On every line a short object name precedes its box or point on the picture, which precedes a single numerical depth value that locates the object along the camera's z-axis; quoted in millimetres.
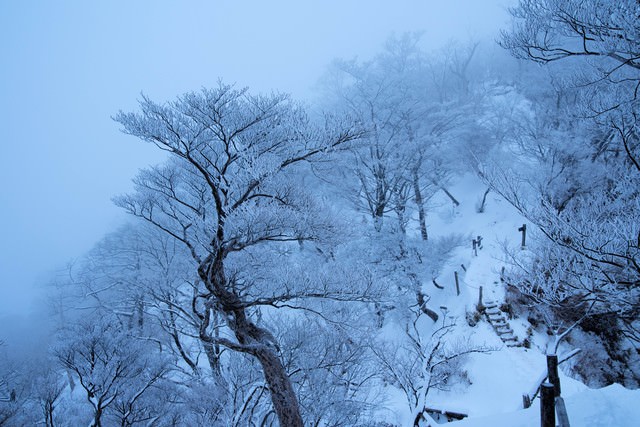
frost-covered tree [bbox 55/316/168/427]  8008
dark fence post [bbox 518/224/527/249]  10383
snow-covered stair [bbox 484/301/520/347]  8484
